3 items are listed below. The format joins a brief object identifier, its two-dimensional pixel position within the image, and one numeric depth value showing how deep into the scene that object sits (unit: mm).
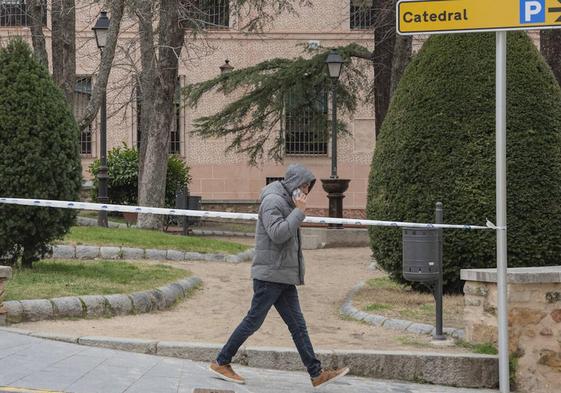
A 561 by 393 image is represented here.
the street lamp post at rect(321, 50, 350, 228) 21841
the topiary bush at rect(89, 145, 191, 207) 24609
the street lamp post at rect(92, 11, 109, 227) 19391
